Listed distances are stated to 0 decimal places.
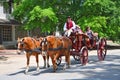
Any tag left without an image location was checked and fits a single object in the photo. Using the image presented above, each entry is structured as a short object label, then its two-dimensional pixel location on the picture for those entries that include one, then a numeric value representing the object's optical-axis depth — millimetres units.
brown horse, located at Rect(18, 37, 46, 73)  15383
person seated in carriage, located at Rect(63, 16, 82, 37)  18262
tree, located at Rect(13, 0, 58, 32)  37281
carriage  18516
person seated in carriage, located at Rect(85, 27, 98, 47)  20291
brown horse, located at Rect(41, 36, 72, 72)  15416
